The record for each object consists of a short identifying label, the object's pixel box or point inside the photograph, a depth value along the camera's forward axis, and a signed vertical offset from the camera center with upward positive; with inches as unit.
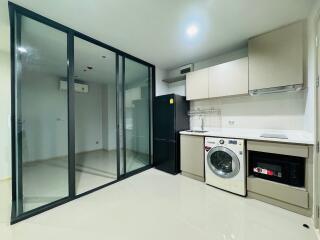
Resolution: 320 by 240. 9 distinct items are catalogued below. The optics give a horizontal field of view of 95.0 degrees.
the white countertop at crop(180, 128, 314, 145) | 71.3 -10.5
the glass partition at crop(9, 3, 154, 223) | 73.6 +5.2
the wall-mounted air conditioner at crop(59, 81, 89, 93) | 189.6 +41.1
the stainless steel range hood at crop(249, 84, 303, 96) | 84.7 +17.7
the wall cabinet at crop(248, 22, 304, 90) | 81.6 +35.8
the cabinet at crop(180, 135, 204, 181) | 110.6 -29.9
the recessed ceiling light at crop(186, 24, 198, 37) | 86.7 +54.1
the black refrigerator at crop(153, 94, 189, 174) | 125.0 -8.8
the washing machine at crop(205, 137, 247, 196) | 89.0 -30.4
